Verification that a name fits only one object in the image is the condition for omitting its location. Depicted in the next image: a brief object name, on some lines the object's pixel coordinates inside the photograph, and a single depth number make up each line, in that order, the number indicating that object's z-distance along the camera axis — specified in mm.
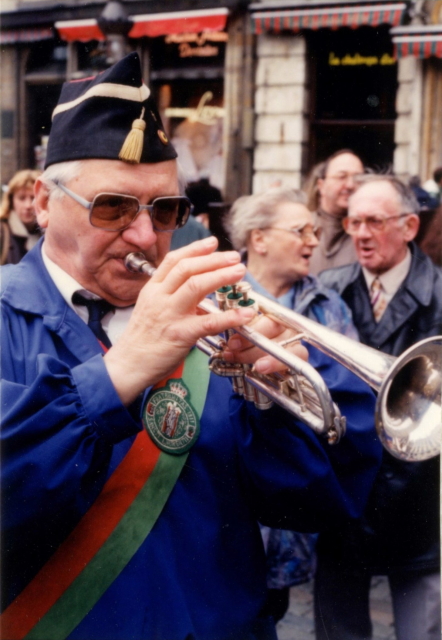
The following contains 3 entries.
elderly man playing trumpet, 1668
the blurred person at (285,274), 3656
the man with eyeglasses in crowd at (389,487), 3256
